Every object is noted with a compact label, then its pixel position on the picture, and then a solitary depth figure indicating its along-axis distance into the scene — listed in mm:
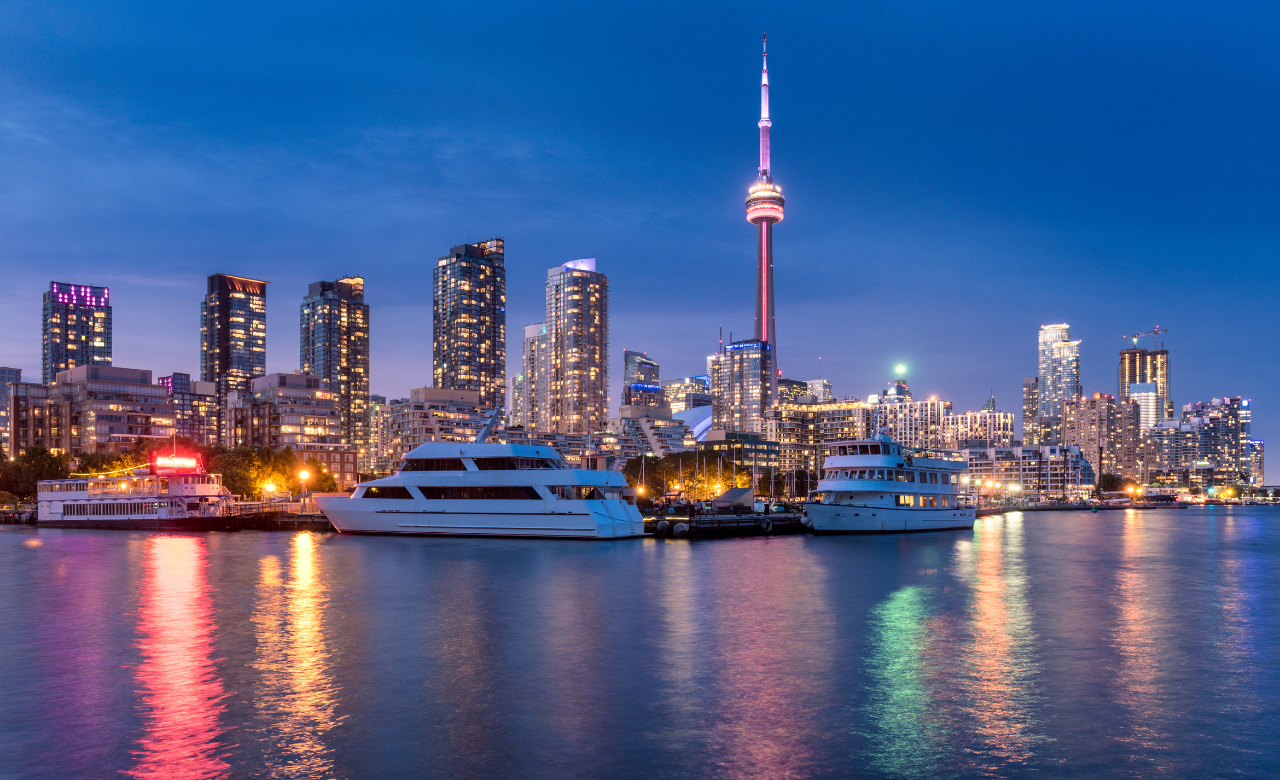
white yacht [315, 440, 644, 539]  74250
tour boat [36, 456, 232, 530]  98438
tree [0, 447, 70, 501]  135500
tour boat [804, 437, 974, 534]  88000
